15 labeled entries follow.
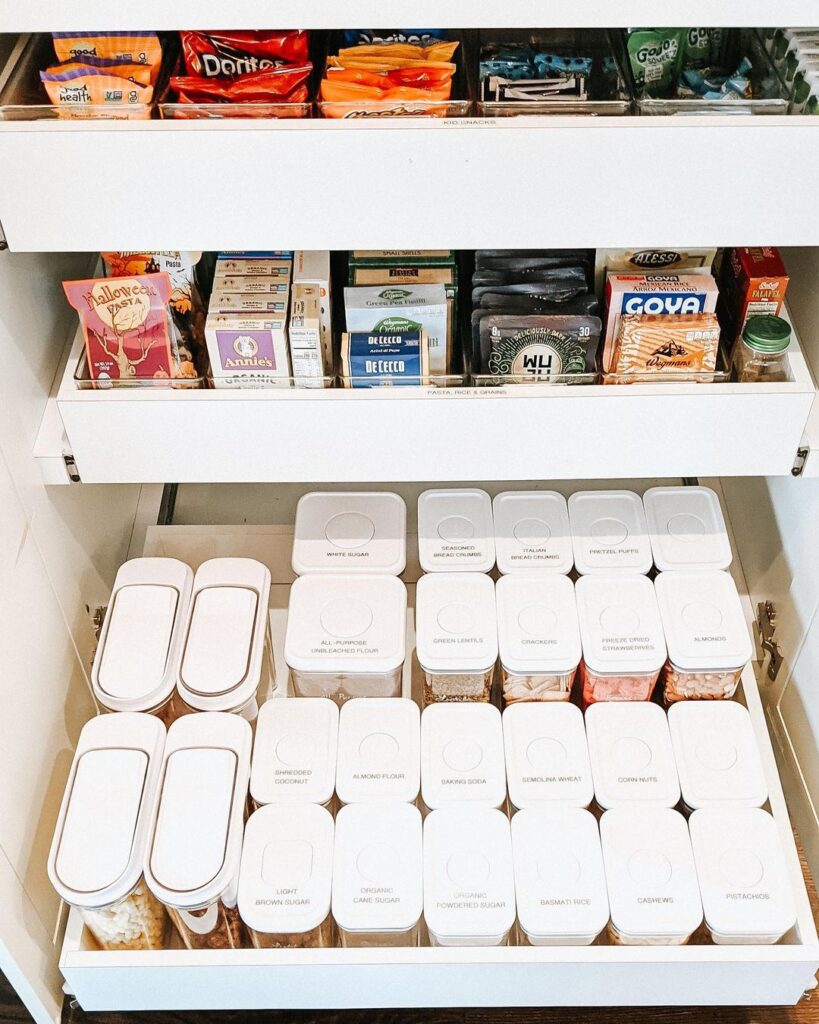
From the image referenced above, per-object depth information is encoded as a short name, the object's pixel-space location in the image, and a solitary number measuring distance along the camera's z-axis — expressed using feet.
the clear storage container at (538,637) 5.05
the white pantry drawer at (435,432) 4.58
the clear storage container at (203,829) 4.42
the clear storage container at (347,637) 5.06
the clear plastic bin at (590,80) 3.98
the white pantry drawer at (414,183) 3.86
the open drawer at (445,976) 4.48
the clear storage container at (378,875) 4.46
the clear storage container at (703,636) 5.06
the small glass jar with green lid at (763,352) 4.50
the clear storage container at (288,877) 4.47
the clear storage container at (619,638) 5.04
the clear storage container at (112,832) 4.40
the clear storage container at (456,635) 5.05
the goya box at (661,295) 4.56
